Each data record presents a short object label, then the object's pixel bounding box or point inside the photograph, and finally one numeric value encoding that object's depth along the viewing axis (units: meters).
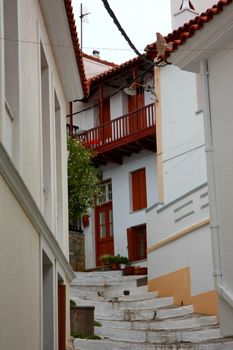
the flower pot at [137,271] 22.53
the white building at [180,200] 17.55
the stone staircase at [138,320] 13.91
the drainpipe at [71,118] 28.19
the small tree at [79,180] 24.06
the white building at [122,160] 26.67
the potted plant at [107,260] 25.05
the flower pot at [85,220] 28.54
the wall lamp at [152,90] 23.81
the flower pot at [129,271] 22.83
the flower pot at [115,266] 24.60
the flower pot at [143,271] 22.49
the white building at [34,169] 8.31
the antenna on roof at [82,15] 33.01
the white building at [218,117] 12.02
